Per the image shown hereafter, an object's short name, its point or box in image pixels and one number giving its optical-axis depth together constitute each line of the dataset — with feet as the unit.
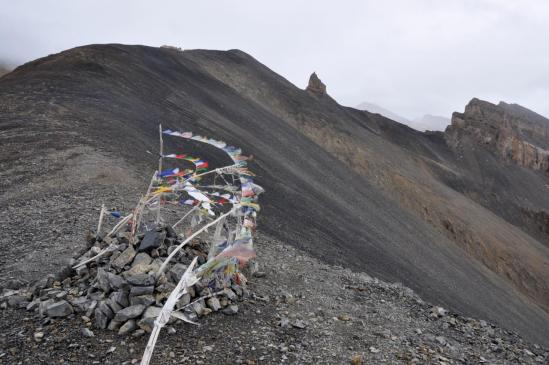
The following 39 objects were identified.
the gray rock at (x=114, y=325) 16.47
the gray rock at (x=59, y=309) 16.87
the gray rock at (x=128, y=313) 16.44
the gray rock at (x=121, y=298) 16.66
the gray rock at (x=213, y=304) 18.61
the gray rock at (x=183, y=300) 17.56
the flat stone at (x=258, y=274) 23.80
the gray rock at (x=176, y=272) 17.85
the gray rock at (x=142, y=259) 18.01
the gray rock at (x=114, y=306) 16.63
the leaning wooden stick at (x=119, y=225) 20.23
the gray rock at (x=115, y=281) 17.00
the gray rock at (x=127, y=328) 16.28
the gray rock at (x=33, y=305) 17.46
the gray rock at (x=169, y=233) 20.29
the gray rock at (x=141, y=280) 16.72
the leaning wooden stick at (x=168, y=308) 13.01
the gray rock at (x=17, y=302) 17.76
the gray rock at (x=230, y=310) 18.88
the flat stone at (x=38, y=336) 16.05
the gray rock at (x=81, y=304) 17.12
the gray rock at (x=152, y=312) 16.38
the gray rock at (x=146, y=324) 16.29
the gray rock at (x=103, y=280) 17.30
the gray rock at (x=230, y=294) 19.56
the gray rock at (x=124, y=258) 18.07
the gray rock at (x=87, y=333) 16.20
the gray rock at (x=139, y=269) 17.37
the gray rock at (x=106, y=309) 16.60
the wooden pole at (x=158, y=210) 20.65
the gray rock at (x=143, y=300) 16.57
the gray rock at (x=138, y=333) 16.17
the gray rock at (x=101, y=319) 16.49
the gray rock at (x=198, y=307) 17.91
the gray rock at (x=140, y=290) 16.62
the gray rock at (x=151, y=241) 18.67
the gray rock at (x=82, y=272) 18.65
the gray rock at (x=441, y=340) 22.63
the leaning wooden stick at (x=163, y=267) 16.66
